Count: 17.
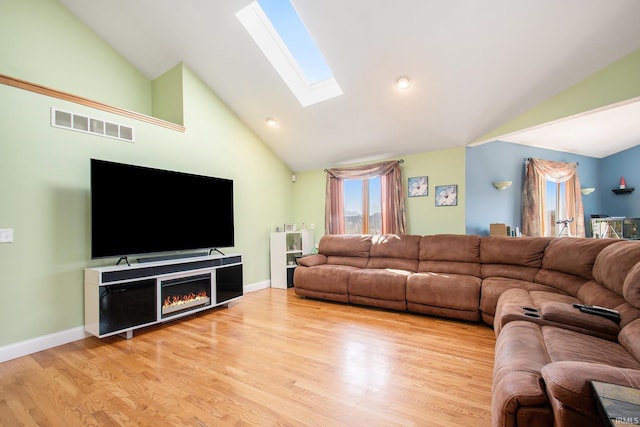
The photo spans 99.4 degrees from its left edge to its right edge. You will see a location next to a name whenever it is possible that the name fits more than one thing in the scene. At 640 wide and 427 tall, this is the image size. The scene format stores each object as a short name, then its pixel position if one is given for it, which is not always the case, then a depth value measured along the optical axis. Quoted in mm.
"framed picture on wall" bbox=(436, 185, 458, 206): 4184
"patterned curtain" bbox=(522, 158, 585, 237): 4984
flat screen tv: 2695
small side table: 735
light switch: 2336
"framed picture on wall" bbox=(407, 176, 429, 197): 4422
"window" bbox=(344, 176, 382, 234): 4961
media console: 2568
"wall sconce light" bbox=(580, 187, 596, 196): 5828
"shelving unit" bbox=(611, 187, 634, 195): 5712
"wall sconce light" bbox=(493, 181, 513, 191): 4562
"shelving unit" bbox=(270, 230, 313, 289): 4777
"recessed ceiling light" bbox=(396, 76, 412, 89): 3234
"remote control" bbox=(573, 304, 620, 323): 1713
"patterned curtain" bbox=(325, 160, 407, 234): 4566
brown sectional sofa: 1057
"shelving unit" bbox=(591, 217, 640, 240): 3632
